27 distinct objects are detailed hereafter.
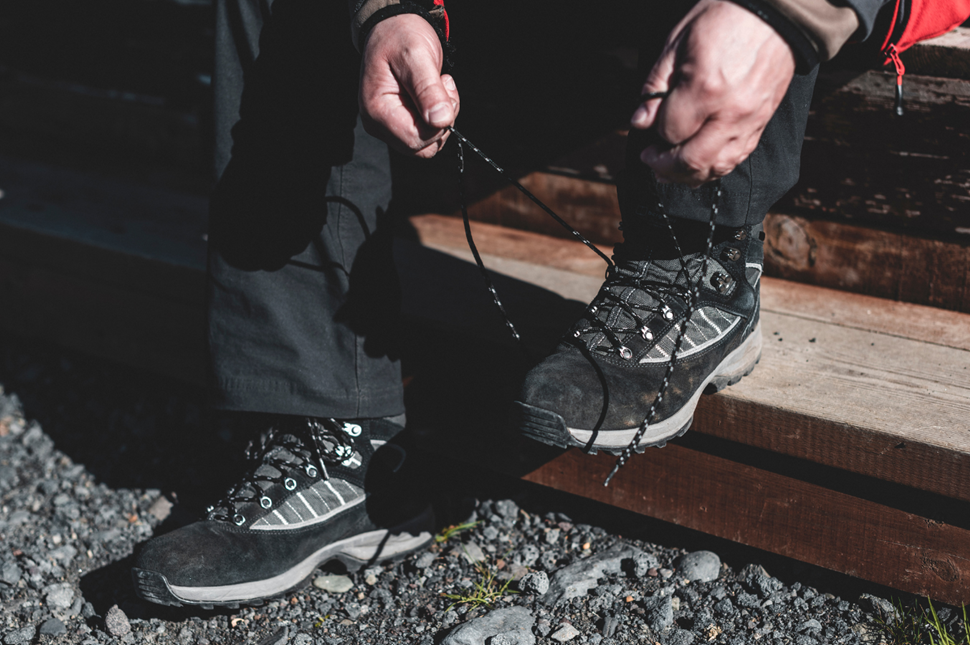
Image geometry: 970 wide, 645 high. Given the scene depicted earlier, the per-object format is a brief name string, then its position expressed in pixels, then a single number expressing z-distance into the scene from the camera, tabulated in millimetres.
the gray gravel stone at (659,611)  1407
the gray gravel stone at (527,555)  1606
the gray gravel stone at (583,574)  1493
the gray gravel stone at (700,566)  1522
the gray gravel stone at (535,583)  1497
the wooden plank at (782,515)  1310
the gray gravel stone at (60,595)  1526
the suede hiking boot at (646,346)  1207
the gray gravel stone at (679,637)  1369
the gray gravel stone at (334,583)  1566
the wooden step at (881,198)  1626
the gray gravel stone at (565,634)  1387
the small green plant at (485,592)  1484
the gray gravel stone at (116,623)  1443
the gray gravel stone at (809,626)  1386
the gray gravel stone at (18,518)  1787
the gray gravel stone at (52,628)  1461
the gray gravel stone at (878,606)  1383
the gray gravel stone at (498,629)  1364
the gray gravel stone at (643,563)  1541
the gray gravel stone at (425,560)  1610
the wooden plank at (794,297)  1628
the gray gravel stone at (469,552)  1624
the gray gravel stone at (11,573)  1586
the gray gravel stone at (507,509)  1742
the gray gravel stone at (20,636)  1433
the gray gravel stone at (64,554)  1660
